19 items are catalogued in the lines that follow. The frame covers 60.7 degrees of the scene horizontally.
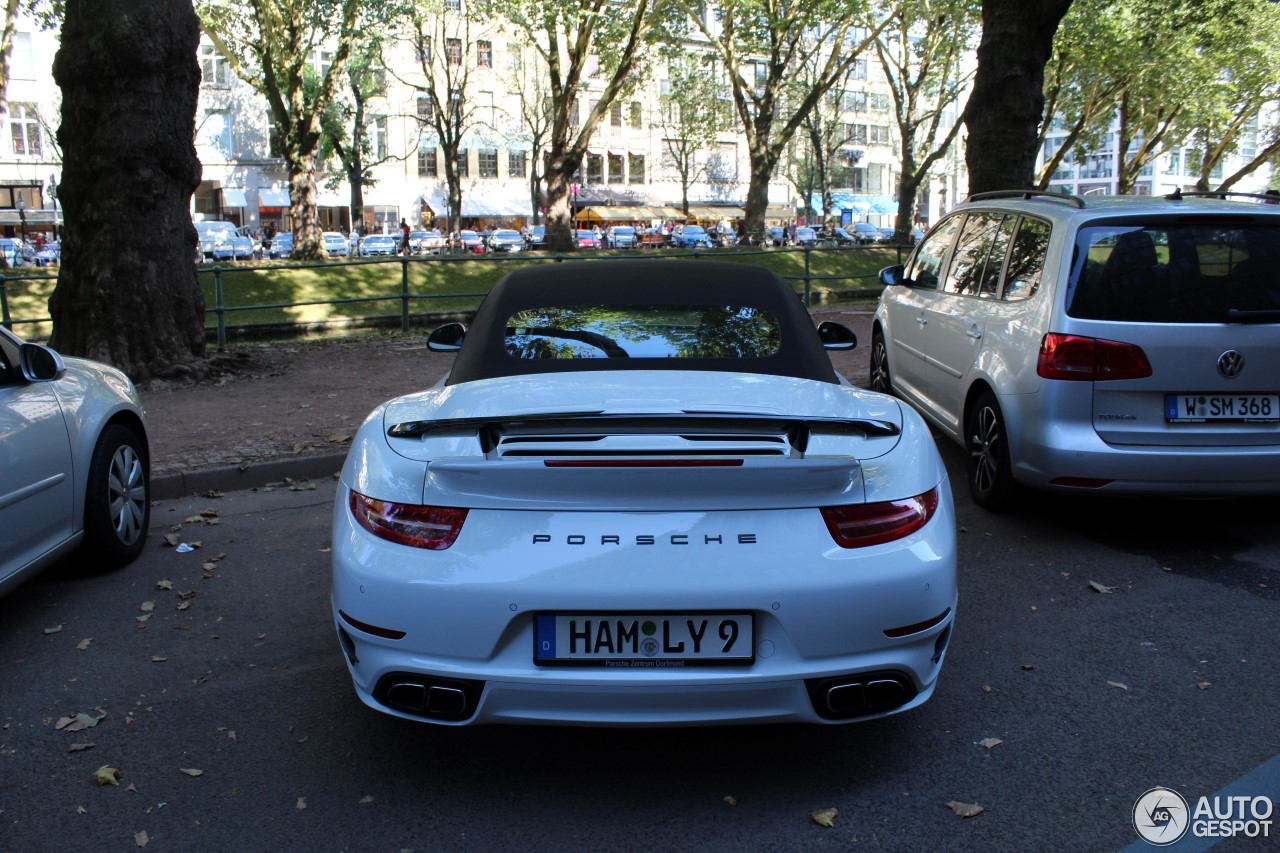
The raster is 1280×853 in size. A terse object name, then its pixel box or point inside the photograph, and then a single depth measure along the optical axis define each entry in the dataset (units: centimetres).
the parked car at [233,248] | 4444
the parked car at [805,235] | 5812
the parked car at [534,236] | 5001
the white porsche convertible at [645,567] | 278
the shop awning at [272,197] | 6444
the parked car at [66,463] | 436
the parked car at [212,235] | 4466
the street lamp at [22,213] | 4028
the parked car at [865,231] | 6721
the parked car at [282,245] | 4309
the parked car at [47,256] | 3828
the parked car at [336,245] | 4232
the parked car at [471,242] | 5053
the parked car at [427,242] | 4747
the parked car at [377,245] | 4395
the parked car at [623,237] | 5397
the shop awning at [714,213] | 8044
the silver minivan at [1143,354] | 516
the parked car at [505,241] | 5106
